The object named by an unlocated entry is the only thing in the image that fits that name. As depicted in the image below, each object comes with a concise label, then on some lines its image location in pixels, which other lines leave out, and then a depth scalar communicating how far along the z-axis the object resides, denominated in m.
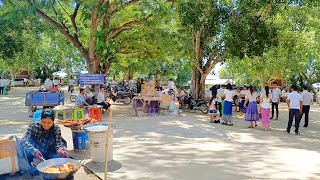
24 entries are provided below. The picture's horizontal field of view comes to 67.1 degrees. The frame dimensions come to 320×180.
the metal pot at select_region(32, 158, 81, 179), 2.94
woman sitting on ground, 3.95
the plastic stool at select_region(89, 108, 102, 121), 8.72
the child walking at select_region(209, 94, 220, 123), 8.88
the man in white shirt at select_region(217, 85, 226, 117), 11.01
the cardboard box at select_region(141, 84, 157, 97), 10.65
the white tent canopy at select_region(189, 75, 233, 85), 35.33
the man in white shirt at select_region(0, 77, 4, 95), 20.06
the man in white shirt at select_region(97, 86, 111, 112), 10.33
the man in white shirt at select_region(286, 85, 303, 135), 7.19
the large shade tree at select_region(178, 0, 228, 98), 10.84
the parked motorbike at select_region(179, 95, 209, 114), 11.80
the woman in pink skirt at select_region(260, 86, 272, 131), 7.74
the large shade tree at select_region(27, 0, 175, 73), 10.39
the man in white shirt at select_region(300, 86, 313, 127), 8.56
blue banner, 10.13
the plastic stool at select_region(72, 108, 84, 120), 7.94
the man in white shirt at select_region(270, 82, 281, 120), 9.84
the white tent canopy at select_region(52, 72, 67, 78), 40.30
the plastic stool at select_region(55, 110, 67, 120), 8.48
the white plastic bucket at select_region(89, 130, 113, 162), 4.72
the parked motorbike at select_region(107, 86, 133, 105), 14.51
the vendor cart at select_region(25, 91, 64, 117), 9.57
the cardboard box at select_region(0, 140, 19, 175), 3.68
